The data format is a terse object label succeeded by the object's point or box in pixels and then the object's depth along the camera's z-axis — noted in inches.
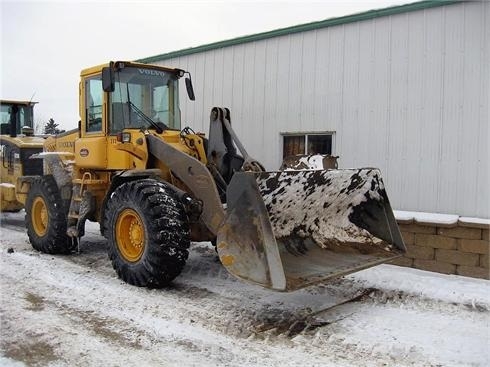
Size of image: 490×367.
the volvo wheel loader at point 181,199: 181.6
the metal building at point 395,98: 258.7
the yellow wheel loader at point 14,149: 386.6
